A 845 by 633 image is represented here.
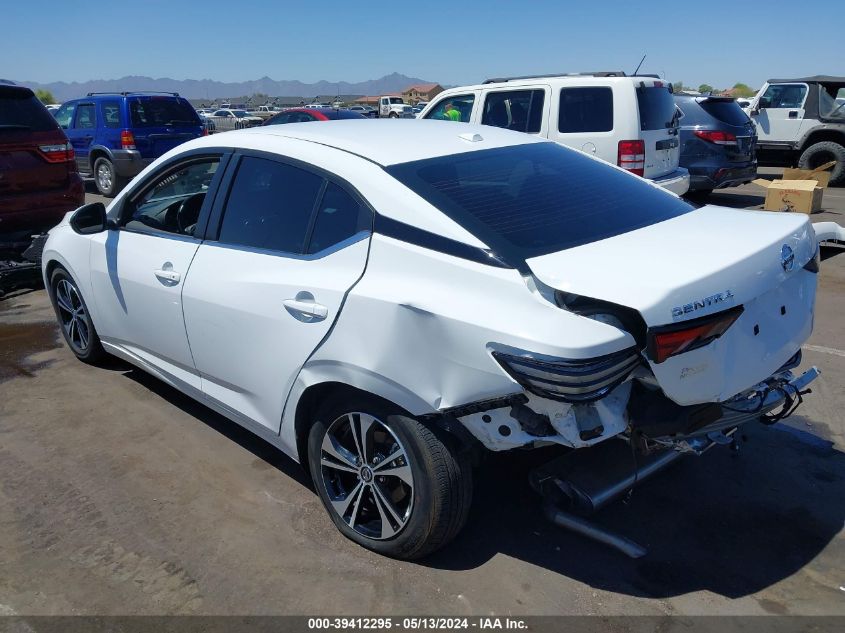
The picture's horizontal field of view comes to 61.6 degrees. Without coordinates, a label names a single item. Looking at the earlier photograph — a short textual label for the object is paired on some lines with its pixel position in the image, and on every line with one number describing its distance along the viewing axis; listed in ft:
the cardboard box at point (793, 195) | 30.40
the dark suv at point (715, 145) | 35.01
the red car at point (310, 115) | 48.37
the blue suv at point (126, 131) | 42.93
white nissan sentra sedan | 7.75
